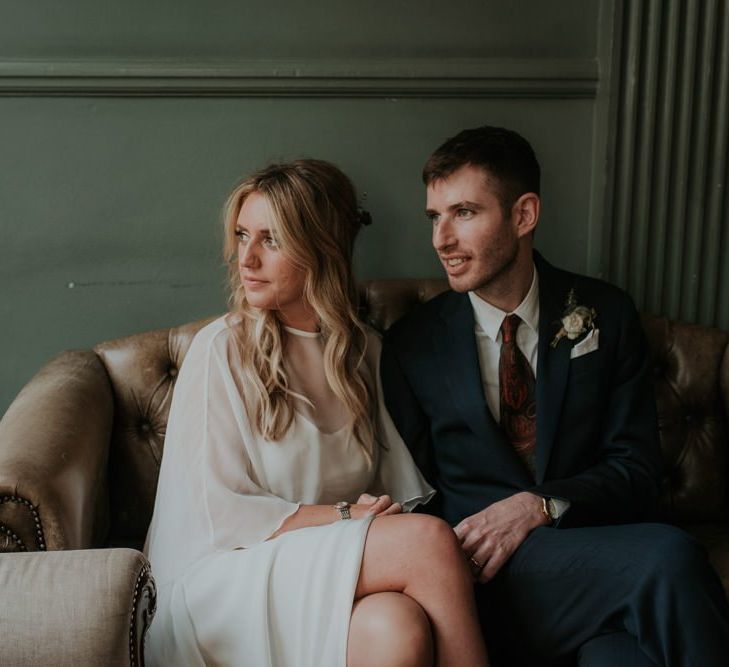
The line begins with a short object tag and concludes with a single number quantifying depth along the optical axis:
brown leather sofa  1.61
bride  1.55
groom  1.86
